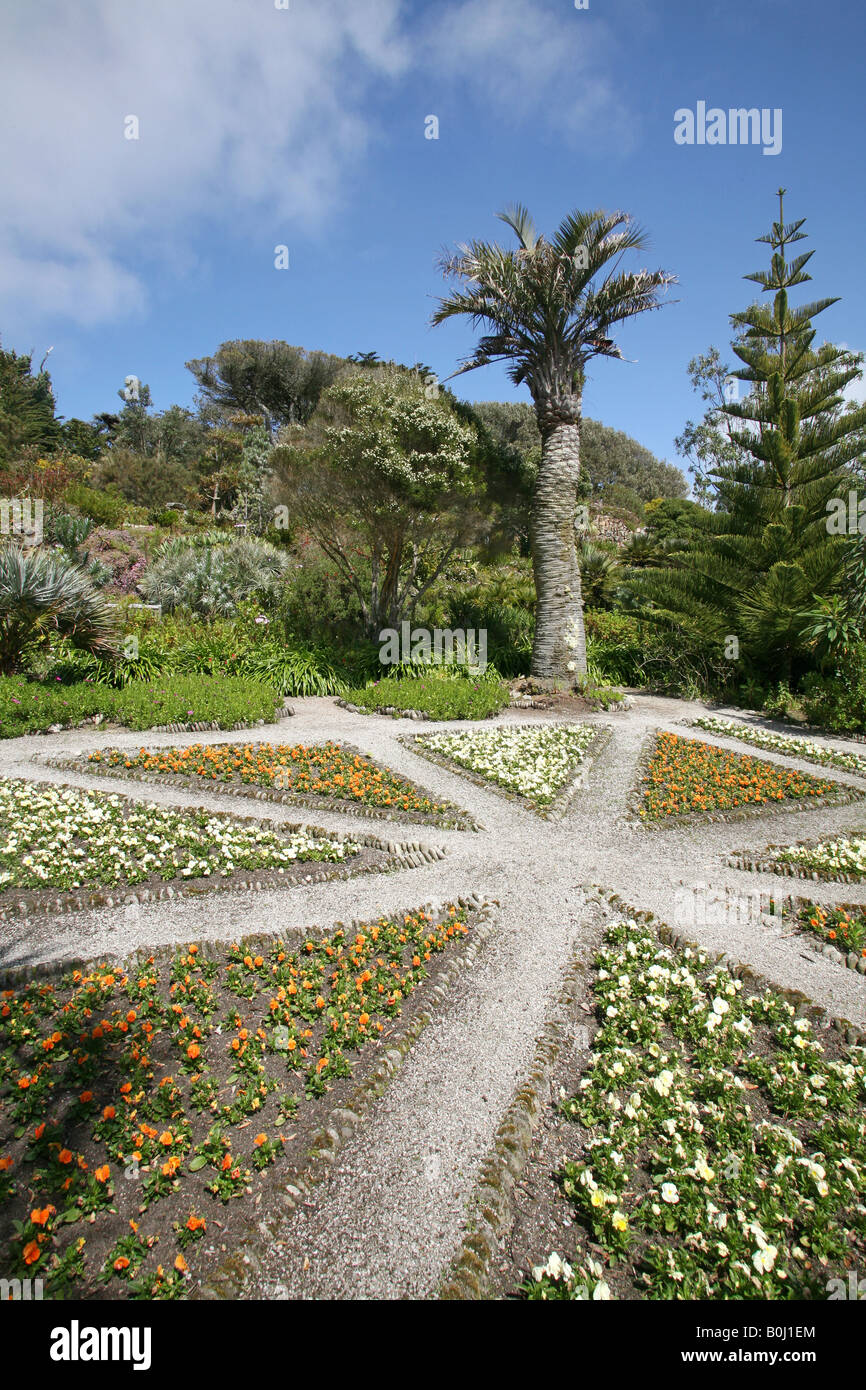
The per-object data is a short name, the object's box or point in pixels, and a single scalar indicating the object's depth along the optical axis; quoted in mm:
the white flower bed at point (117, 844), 4336
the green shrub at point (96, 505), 19438
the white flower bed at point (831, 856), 4793
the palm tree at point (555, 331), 10328
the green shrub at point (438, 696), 9617
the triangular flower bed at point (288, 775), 5860
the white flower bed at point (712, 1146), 2025
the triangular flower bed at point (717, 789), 5953
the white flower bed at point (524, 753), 6566
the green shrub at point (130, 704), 7906
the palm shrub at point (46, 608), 7938
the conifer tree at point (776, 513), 10242
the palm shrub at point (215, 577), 12383
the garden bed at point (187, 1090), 2037
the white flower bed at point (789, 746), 7633
